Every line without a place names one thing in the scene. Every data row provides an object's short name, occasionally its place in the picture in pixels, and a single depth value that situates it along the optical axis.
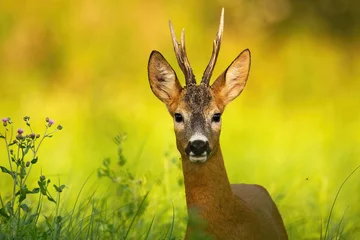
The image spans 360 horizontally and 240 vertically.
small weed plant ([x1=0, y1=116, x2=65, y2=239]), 10.26
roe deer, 10.83
